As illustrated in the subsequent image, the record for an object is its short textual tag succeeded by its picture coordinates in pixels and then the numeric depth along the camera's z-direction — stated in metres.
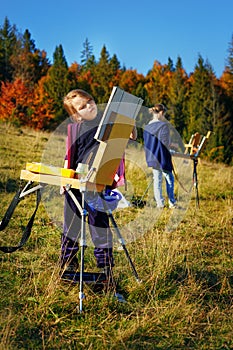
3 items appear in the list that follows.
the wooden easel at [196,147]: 6.72
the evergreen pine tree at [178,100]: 32.19
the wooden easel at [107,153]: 2.59
